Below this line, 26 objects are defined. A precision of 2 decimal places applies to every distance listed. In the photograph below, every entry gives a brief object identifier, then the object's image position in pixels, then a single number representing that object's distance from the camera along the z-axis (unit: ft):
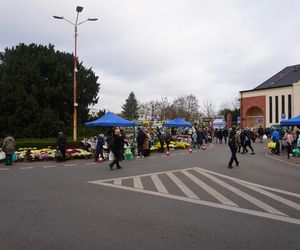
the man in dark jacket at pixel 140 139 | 49.81
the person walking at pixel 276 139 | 51.83
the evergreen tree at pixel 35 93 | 76.29
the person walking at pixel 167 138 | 59.01
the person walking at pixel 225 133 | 86.45
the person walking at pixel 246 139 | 54.83
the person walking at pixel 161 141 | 58.89
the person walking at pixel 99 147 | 43.72
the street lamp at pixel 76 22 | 57.57
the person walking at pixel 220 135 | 86.54
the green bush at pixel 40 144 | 54.29
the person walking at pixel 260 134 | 85.94
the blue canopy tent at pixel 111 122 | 54.68
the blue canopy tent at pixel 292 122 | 52.52
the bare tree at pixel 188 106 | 180.43
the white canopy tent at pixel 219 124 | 130.77
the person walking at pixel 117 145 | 34.02
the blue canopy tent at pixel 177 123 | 78.10
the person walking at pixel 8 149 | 40.61
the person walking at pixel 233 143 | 35.29
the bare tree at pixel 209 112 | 209.80
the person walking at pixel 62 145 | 43.40
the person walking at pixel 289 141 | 45.42
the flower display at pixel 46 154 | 44.45
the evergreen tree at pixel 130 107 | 250.03
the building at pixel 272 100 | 149.80
